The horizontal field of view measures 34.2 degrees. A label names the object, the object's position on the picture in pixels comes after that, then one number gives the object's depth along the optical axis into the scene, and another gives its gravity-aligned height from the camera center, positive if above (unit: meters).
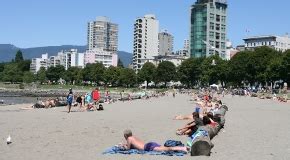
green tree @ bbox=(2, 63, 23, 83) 191.19 +3.70
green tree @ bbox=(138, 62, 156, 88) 148.25 +3.68
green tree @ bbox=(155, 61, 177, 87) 143.62 +3.92
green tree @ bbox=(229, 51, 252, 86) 104.88 +4.04
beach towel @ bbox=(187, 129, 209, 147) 13.02 -1.37
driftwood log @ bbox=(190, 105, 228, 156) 12.70 -1.65
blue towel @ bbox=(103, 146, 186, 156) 12.89 -1.89
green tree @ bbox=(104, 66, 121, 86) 156.40 +3.10
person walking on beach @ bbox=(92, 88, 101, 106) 35.19 -0.81
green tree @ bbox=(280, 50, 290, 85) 90.38 +3.59
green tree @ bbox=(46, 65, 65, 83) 191.88 +4.86
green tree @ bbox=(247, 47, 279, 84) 100.25 +4.82
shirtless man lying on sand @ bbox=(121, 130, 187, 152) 13.05 -1.74
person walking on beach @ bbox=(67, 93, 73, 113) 31.16 -1.00
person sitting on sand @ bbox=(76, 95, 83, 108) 35.29 -1.28
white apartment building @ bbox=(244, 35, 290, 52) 194.62 +18.84
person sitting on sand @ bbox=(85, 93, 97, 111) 33.91 -1.42
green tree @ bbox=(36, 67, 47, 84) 188.15 +2.72
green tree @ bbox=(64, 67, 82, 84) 179.12 +3.53
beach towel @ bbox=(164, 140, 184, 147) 13.19 -1.66
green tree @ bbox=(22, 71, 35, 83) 184.62 +2.63
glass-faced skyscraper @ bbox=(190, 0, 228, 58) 196.88 +15.63
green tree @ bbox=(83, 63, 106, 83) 164.00 +4.26
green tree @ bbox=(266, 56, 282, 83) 92.69 +3.25
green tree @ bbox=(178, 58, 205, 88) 134.88 +4.06
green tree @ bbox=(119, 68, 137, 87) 151.88 +2.40
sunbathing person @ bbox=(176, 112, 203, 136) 17.00 -1.59
